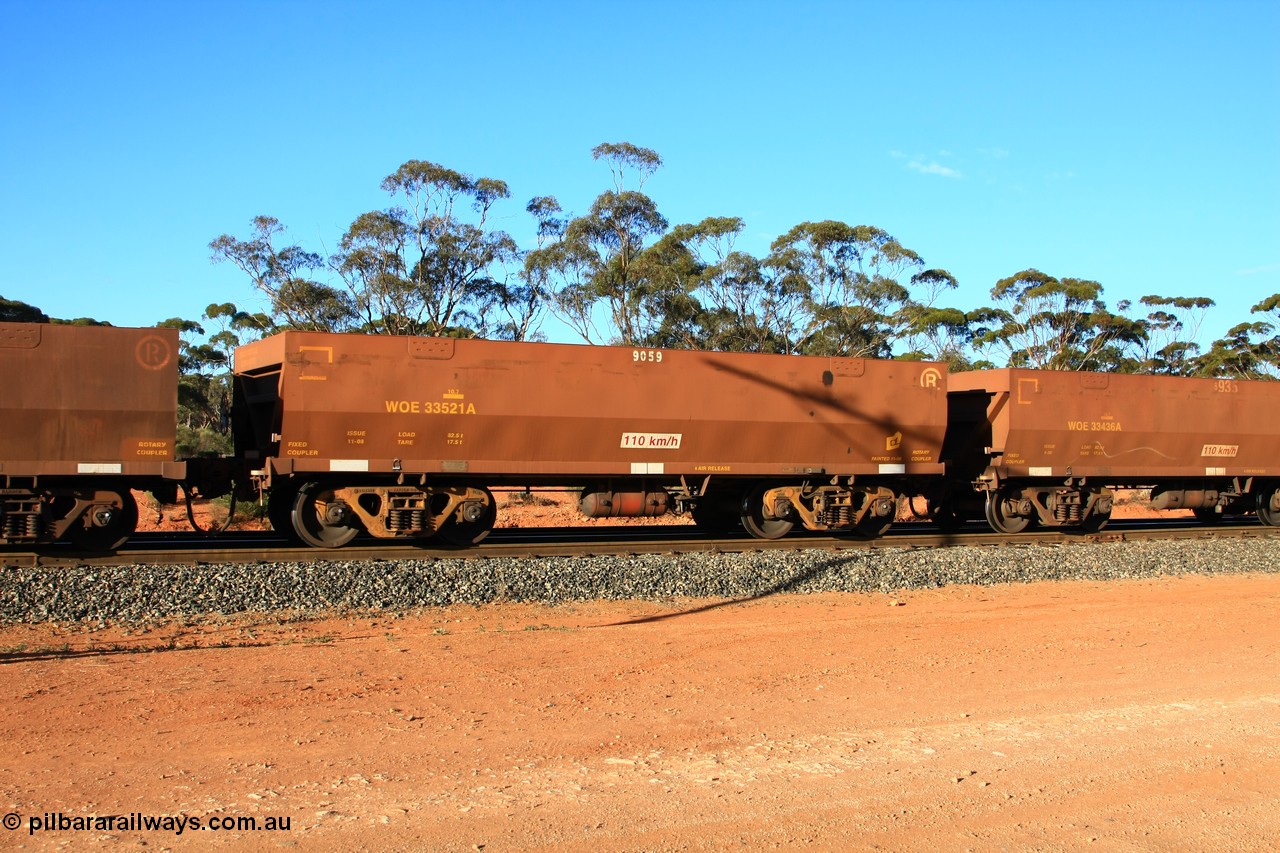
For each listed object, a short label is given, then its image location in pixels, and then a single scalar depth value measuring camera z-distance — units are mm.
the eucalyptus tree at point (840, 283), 44906
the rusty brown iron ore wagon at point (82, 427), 12156
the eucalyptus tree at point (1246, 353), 50625
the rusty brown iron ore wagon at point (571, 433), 13648
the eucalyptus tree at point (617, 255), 41969
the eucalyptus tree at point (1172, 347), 53812
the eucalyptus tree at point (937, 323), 47500
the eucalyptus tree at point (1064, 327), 50594
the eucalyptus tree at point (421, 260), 41938
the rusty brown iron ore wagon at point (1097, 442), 17703
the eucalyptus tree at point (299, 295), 41688
